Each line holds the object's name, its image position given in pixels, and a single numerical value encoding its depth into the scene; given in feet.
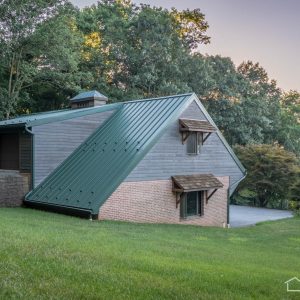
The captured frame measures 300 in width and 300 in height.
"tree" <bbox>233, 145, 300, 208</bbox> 106.01
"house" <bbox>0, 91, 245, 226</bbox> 54.80
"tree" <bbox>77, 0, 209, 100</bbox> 116.78
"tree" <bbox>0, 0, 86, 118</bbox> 90.07
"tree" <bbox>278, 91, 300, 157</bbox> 139.95
